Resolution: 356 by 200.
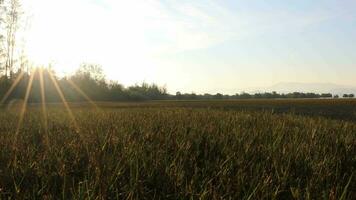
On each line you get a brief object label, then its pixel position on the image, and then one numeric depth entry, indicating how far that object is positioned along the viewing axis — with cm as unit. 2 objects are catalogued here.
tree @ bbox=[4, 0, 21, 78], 4766
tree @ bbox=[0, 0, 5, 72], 4692
